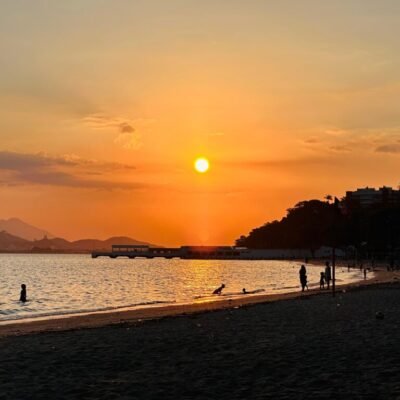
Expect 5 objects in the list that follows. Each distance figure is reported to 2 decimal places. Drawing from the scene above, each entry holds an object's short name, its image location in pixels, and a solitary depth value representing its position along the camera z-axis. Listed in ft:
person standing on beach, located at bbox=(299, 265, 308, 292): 196.99
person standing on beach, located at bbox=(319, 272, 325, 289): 217.56
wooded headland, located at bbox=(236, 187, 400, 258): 599.16
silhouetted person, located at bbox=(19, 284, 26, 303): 210.18
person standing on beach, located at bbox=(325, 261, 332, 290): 212.23
